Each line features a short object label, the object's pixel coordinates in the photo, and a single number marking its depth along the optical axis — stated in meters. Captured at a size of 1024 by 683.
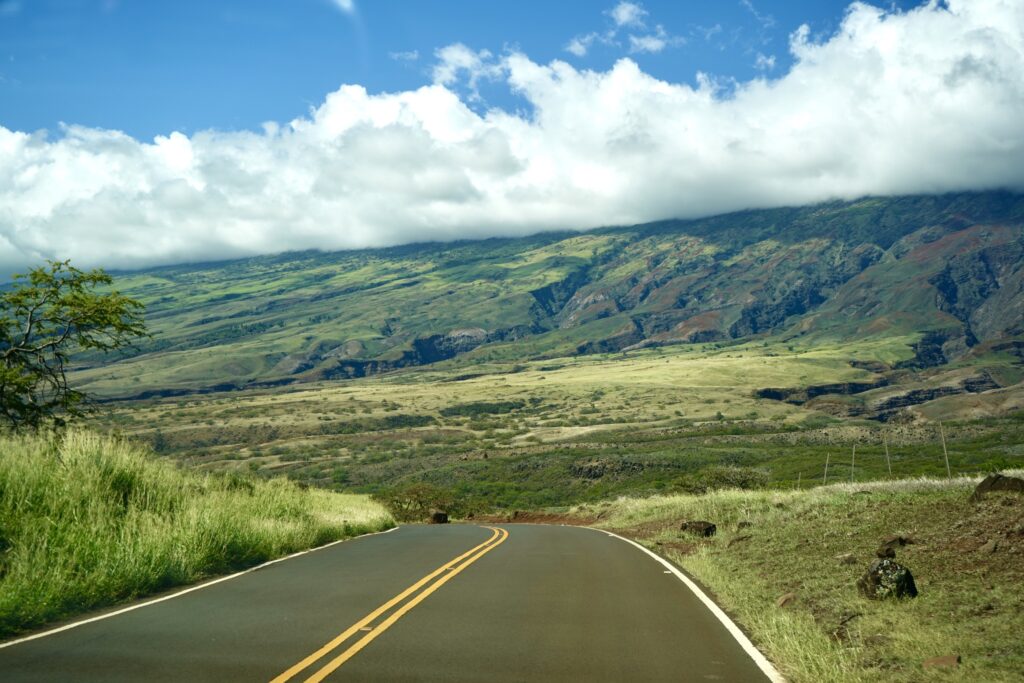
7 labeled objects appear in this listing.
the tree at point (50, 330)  23.78
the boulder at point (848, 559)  13.98
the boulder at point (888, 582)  11.27
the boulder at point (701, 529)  22.22
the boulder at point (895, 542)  13.96
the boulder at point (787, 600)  12.14
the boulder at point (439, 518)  41.84
